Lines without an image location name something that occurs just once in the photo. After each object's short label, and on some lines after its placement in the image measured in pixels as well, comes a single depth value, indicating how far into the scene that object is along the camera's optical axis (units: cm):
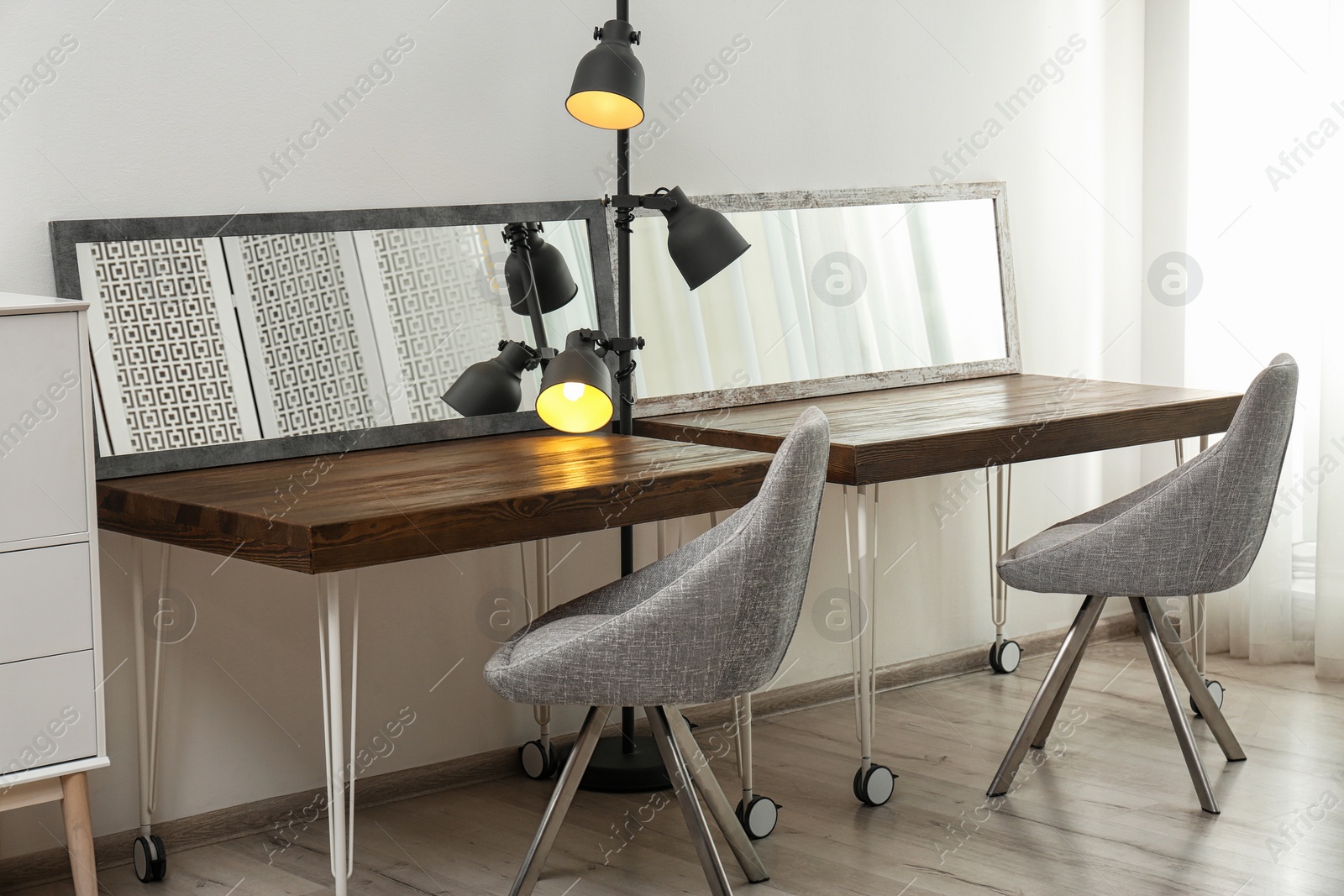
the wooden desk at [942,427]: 283
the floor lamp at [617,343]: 277
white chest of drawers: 216
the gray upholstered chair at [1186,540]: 271
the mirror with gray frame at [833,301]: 333
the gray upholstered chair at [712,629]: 212
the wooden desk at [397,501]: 208
